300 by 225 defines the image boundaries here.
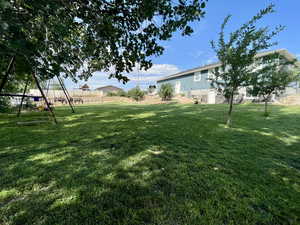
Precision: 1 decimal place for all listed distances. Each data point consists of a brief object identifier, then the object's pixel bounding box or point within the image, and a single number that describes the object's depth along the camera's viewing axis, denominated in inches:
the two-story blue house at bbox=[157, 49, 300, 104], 786.8
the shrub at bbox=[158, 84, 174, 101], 873.5
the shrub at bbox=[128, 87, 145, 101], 1005.8
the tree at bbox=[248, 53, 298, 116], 258.7
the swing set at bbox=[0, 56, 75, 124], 172.3
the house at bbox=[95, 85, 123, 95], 2483.1
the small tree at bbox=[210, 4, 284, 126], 194.9
